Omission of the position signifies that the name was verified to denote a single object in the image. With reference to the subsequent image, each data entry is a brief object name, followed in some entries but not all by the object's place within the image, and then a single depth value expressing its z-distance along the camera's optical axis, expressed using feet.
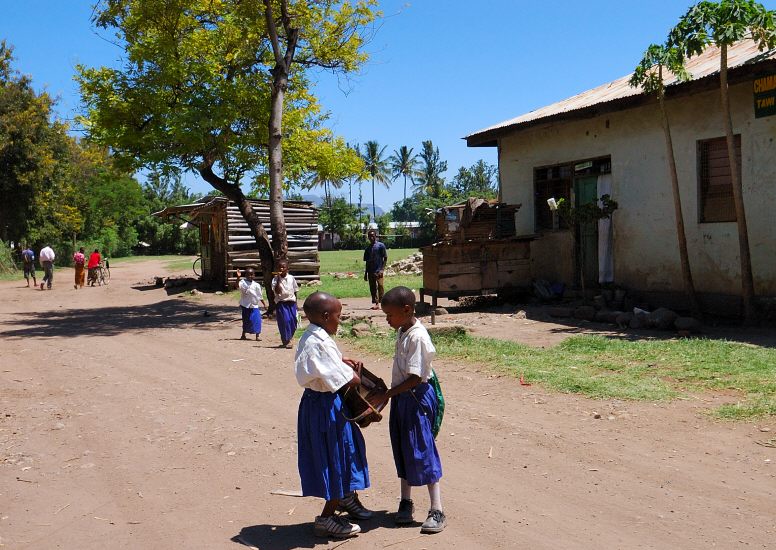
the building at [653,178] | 39.58
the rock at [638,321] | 38.83
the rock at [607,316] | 41.19
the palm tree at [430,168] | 286.87
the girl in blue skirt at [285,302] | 38.19
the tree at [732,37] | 34.81
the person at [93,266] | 94.27
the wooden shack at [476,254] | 48.70
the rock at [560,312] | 44.84
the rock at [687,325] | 36.63
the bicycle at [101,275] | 97.40
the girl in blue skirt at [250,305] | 40.98
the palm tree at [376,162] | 277.64
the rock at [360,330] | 40.40
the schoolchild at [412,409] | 13.97
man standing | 55.52
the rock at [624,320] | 39.70
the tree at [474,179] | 294.87
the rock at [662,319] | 37.91
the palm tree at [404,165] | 294.87
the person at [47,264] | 84.74
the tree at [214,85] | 51.75
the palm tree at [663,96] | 38.27
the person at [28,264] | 92.53
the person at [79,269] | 87.76
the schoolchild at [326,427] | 13.53
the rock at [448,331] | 36.99
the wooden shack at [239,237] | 75.05
